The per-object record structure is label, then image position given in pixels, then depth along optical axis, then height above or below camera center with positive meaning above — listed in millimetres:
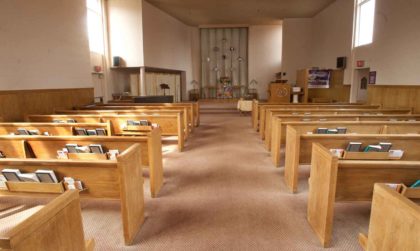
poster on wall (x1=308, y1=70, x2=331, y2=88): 9648 +436
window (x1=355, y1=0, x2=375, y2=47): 7073 +1899
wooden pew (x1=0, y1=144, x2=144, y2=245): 1801 -604
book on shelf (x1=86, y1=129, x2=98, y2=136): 3434 -538
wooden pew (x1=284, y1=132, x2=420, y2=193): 2529 -511
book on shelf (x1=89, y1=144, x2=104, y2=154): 2557 -554
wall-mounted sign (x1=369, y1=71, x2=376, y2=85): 6591 +315
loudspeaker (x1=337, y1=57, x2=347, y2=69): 8422 +887
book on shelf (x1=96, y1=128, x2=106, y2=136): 3506 -548
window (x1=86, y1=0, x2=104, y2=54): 7864 +1966
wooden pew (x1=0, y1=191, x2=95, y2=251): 867 -517
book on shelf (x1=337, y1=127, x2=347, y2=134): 3100 -463
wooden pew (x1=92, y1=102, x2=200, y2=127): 5733 -341
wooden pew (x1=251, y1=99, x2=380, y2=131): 5359 -319
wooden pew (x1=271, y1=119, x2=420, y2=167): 3158 -432
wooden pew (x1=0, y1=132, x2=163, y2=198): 2607 -545
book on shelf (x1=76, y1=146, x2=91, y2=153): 2574 -567
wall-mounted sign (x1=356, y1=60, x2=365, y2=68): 7264 +745
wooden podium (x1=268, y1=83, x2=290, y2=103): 8305 -58
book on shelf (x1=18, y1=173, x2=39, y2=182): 1807 -587
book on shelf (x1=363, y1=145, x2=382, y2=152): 2480 -538
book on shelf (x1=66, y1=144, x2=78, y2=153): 2578 -559
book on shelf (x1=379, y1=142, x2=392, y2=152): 2473 -517
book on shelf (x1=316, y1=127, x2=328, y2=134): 3193 -478
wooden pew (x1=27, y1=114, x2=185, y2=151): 4051 -460
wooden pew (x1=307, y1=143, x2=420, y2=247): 1749 -599
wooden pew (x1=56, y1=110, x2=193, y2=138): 4481 -381
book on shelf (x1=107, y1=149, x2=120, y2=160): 2557 -612
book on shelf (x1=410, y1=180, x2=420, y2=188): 1719 -608
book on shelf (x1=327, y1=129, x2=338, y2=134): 3115 -477
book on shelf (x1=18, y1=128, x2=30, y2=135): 3293 -504
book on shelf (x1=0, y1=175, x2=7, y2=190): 1864 -650
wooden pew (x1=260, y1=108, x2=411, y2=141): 4378 -359
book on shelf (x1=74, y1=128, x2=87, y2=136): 3422 -522
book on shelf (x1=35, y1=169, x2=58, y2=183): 1772 -572
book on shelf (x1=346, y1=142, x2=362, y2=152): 2494 -524
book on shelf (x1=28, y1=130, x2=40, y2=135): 3337 -524
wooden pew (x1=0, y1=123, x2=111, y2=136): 3373 -476
